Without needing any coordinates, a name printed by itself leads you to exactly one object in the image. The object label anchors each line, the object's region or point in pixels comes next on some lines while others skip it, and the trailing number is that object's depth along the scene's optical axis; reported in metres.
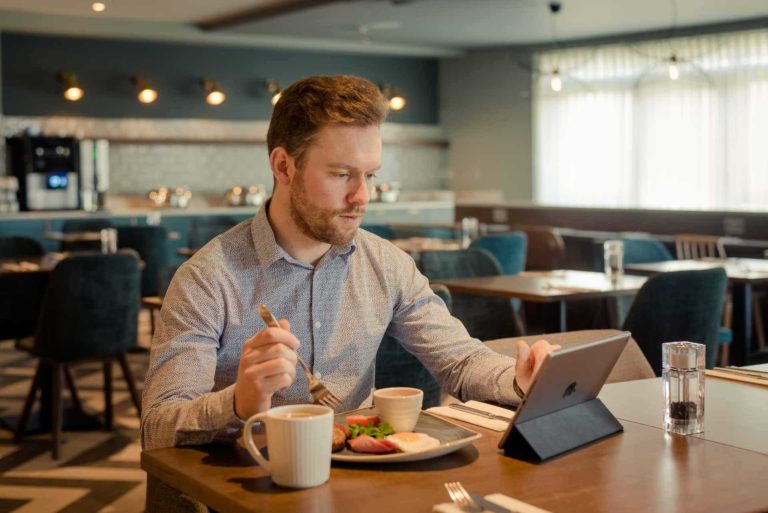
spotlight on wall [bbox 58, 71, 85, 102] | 10.74
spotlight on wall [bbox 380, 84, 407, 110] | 12.30
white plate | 1.53
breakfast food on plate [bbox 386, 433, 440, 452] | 1.58
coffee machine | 10.02
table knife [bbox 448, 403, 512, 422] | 1.82
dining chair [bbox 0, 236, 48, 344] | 6.09
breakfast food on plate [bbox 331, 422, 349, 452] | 1.57
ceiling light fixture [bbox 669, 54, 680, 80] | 9.05
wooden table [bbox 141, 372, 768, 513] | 1.36
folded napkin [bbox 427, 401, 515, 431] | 1.77
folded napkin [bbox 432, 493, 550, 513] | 1.30
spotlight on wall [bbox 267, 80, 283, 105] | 12.18
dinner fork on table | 1.32
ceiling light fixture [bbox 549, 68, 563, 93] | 10.03
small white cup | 1.66
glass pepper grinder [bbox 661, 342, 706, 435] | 1.73
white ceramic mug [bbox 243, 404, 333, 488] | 1.41
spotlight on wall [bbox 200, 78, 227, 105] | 11.58
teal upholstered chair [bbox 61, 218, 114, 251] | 7.82
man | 1.81
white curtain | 10.39
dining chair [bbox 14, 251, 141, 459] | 4.75
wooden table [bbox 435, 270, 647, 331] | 4.23
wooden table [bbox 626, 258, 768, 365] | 4.93
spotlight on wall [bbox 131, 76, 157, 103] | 11.21
